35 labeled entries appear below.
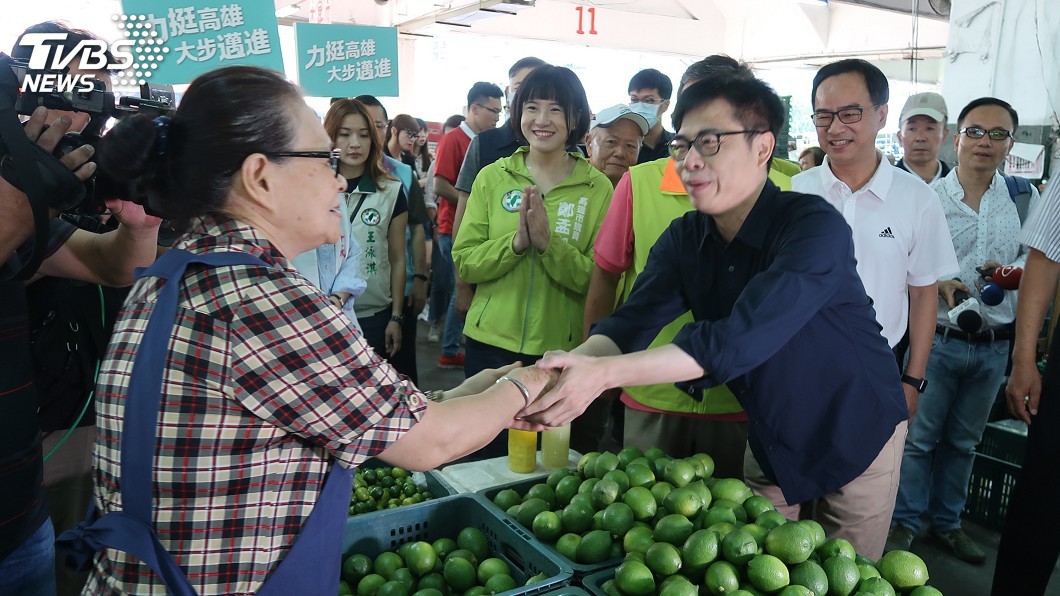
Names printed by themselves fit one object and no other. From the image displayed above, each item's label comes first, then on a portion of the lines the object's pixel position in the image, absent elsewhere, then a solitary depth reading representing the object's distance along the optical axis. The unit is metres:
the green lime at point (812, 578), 1.23
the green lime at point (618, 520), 1.44
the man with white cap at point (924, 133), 3.36
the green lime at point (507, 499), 1.68
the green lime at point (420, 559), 1.51
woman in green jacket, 2.51
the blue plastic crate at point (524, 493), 1.38
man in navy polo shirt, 1.44
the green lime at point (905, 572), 1.30
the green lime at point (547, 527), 1.50
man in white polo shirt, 2.16
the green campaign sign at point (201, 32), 2.76
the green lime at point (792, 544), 1.26
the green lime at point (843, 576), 1.24
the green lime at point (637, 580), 1.25
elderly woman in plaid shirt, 0.95
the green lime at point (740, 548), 1.27
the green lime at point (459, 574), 1.47
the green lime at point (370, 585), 1.44
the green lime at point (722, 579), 1.22
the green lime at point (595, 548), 1.41
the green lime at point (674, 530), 1.37
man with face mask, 3.79
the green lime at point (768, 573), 1.22
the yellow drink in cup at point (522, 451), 1.95
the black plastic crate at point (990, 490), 3.15
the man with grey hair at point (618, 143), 3.01
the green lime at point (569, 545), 1.44
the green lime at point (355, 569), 1.51
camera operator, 1.32
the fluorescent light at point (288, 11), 10.31
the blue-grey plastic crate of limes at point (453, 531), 1.48
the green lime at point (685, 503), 1.43
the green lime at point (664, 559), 1.28
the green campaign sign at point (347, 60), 3.52
